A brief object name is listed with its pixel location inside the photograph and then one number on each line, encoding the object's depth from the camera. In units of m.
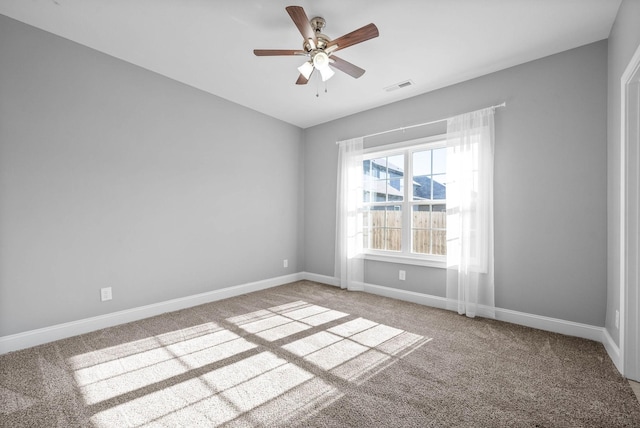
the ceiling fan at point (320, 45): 2.06
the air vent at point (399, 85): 3.41
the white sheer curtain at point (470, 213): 3.12
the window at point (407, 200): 3.70
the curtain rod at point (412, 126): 3.09
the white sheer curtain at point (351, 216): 4.28
